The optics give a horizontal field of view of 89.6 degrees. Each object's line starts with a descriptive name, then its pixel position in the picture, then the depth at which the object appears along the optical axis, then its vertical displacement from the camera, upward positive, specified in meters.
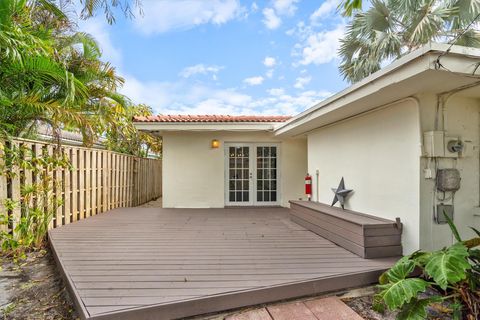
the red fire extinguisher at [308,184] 6.38 -0.62
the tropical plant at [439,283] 2.08 -1.15
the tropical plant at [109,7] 3.37 +2.23
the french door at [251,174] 7.77 -0.42
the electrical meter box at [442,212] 3.17 -0.69
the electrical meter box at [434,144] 3.07 +0.20
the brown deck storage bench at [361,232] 3.30 -1.07
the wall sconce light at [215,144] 7.62 +0.54
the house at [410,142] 2.69 +0.29
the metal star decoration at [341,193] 4.65 -0.63
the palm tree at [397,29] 7.23 +4.27
